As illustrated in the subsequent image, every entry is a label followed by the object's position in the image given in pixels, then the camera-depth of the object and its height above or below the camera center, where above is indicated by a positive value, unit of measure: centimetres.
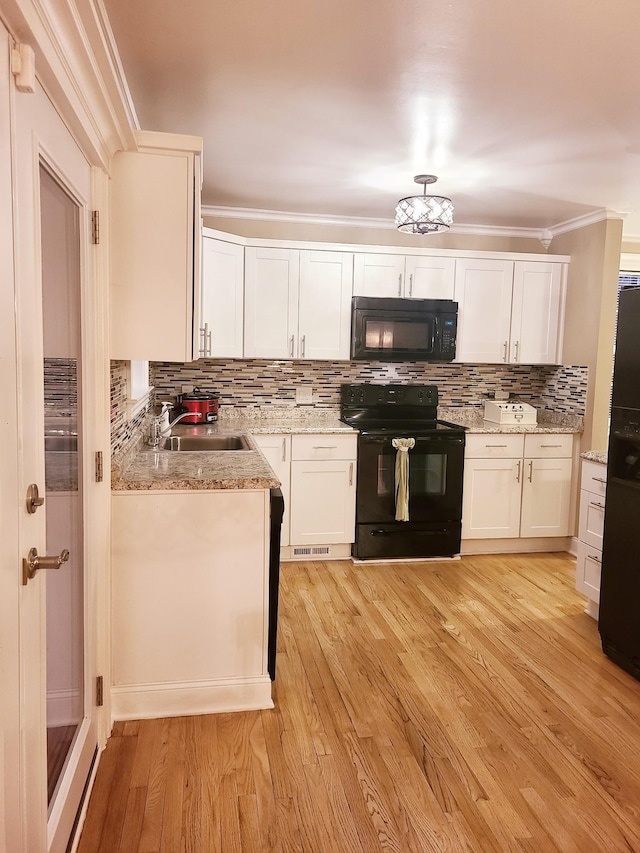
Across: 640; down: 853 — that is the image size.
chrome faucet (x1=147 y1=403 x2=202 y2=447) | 329 -39
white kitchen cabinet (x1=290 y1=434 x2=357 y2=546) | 420 -84
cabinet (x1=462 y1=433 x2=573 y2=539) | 443 -82
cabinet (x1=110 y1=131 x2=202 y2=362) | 229 +41
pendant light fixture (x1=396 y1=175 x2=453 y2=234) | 342 +85
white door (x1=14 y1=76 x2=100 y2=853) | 128 -26
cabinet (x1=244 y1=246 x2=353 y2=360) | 427 +41
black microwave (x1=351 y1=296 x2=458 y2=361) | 437 +26
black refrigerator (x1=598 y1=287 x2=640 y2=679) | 278 -62
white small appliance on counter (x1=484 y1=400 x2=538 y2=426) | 463 -33
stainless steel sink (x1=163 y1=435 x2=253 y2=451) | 364 -48
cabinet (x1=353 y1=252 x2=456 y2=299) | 439 +64
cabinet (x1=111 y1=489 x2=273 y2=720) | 236 -93
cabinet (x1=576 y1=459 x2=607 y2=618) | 330 -85
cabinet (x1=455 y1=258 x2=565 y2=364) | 455 +43
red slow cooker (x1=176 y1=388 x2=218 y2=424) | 427 -32
